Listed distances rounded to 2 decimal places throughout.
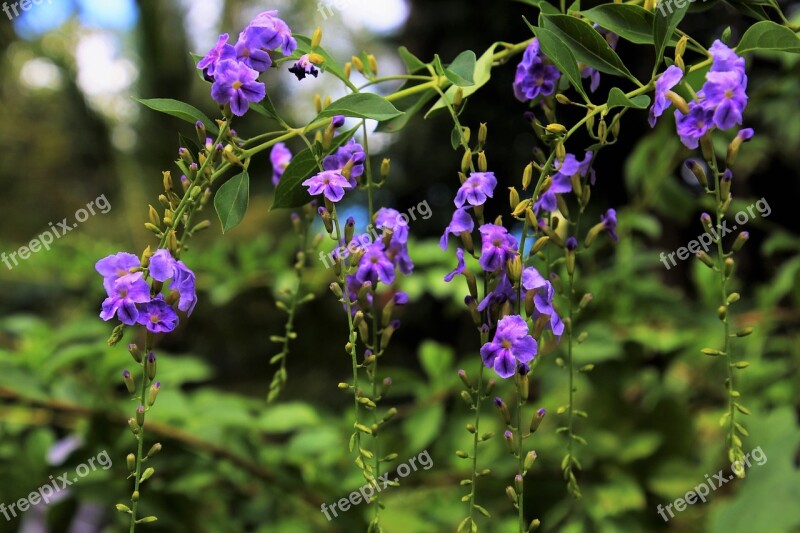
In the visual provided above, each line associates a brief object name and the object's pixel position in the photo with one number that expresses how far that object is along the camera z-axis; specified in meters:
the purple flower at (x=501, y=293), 0.61
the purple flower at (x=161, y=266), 0.60
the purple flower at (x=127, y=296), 0.59
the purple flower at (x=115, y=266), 0.60
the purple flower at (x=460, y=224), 0.62
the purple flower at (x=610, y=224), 0.65
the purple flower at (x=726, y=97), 0.59
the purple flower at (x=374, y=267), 0.63
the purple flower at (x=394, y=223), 0.63
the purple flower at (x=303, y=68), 0.62
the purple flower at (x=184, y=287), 0.61
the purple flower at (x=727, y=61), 0.59
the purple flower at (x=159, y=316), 0.60
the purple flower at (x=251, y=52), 0.61
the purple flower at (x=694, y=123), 0.60
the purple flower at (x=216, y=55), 0.61
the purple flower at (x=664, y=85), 0.60
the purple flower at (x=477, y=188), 0.61
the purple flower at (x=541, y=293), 0.61
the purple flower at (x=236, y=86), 0.60
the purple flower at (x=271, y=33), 0.61
